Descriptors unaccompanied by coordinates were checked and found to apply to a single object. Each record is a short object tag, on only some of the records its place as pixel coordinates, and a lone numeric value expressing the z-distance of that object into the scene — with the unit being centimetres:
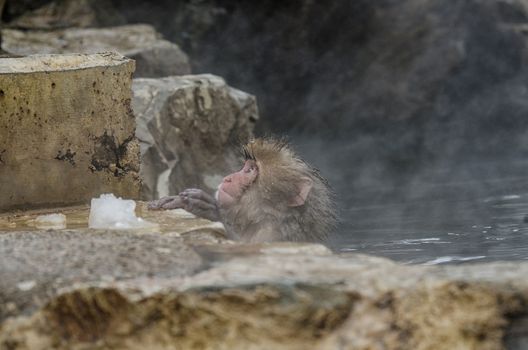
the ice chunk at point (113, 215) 827
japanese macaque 1022
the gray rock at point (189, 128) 1479
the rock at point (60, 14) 2200
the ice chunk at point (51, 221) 873
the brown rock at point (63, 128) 964
